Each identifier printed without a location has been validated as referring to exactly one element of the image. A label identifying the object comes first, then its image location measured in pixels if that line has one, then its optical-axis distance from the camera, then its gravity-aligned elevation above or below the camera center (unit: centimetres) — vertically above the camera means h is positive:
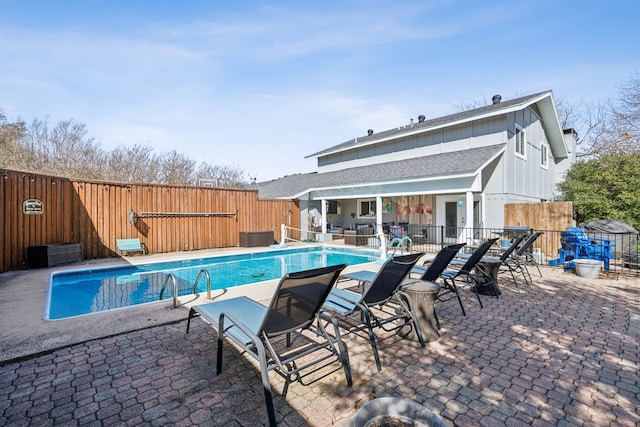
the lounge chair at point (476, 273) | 529 -114
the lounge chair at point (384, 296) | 357 -110
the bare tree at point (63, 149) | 1744 +386
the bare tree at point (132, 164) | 1931 +327
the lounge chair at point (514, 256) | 640 -100
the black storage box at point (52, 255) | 920 -127
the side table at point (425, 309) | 392 -127
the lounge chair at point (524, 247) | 749 -91
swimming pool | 664 -193
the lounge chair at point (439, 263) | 464 -80
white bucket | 748 -145
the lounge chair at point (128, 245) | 1145 -122
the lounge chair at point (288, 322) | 258 -107
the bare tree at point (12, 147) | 1622 +368
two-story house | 1251 +193
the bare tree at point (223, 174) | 2698 +366
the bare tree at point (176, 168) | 2247 +345
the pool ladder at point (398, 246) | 1181 -149
